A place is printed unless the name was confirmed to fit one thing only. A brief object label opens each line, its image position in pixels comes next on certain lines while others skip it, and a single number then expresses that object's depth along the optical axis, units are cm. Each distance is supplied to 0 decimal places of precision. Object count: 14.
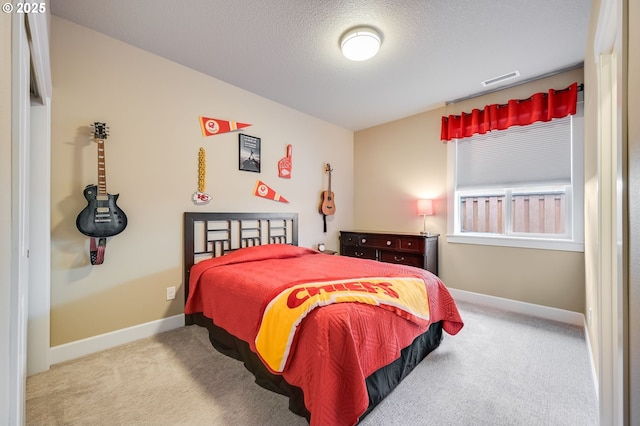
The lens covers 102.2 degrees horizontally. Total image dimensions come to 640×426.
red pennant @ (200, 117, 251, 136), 280
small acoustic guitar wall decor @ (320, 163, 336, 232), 405
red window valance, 268
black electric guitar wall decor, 205
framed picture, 310
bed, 127
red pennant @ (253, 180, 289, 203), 327
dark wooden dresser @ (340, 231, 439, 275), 341
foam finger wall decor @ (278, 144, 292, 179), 353
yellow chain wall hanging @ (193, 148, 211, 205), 275
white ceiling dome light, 210
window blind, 279
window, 272
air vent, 277
